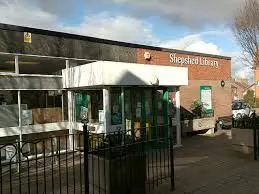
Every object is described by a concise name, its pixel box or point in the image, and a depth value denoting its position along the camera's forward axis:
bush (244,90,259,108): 25.76
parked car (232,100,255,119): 14.54
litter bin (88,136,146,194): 4.11
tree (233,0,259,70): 18.05
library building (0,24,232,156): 6.92
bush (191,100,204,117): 11.59
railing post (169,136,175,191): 4.82
